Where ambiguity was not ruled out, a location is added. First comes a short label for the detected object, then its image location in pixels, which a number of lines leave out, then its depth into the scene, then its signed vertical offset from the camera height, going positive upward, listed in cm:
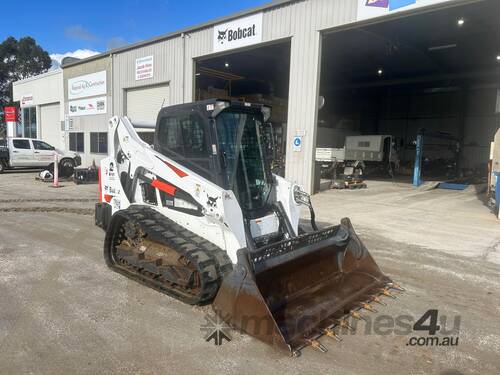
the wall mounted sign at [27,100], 2823 +297
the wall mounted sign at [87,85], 2108 +326
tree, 5181 +1087
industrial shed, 1293 +411
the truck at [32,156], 1861 -76
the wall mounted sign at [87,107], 2127 +206
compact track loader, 357 -100
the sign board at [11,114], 2761 +187
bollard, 1454 -128
